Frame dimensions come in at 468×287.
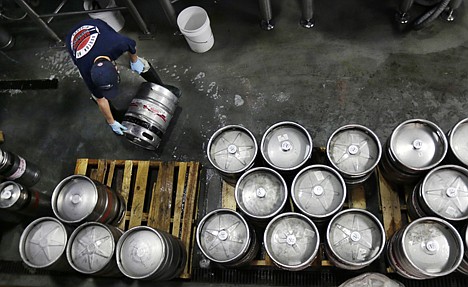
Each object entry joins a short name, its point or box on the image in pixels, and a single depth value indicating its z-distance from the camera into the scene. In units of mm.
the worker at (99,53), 3637
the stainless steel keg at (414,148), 3354
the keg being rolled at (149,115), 4152
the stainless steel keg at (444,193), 3174
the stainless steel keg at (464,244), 3076
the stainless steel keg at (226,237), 3287
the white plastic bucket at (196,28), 4629
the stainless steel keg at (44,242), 3545
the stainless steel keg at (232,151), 3541
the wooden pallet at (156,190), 3965
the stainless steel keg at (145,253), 3314
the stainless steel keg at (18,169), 4215
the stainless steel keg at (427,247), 3000
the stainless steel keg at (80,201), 3635
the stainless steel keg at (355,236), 3137
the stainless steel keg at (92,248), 3441
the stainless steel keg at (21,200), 3893
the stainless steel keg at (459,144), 3314
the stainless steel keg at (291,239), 3172
